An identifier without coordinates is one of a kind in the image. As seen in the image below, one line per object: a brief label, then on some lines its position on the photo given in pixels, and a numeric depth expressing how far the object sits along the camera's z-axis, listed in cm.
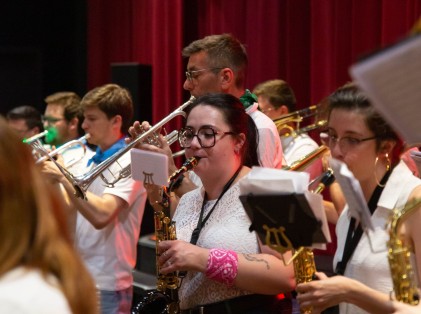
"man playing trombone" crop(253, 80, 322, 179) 844
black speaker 1068
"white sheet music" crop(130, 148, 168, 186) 486
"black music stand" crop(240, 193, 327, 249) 359
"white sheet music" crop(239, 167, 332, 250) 359
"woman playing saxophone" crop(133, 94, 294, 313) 456
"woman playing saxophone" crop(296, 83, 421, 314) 401
